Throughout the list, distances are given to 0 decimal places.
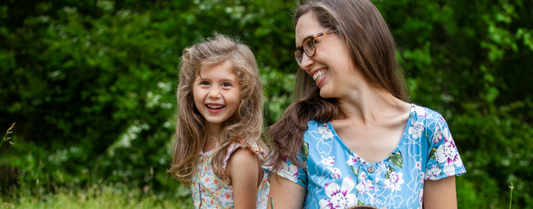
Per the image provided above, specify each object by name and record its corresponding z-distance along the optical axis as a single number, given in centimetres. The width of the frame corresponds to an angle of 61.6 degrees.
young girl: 222
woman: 162
